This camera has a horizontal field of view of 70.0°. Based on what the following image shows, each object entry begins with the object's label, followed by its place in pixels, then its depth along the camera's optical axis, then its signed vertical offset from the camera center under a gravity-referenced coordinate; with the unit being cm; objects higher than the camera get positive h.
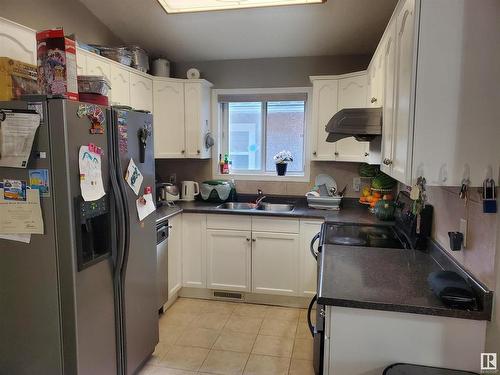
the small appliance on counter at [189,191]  372 -39
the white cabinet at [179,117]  349 +36
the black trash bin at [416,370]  131 -80
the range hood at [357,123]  204 +18
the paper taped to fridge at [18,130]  156 +10
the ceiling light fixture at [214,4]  247 +105
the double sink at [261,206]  358 -53
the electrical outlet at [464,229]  152 -32
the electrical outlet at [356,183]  352 -29
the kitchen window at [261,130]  369 +25
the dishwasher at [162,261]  285 -88
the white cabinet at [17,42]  195 +63
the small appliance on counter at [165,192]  352 -38
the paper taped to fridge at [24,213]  161 -28
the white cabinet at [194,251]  328 -90
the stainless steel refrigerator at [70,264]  159 -54
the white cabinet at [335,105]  314 +44
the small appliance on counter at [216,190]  357 -37
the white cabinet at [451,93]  124 +22
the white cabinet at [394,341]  134 -72
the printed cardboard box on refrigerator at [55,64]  163 +41
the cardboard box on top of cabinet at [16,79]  178 +38
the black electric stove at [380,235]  197 -56
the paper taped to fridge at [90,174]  166 -10
